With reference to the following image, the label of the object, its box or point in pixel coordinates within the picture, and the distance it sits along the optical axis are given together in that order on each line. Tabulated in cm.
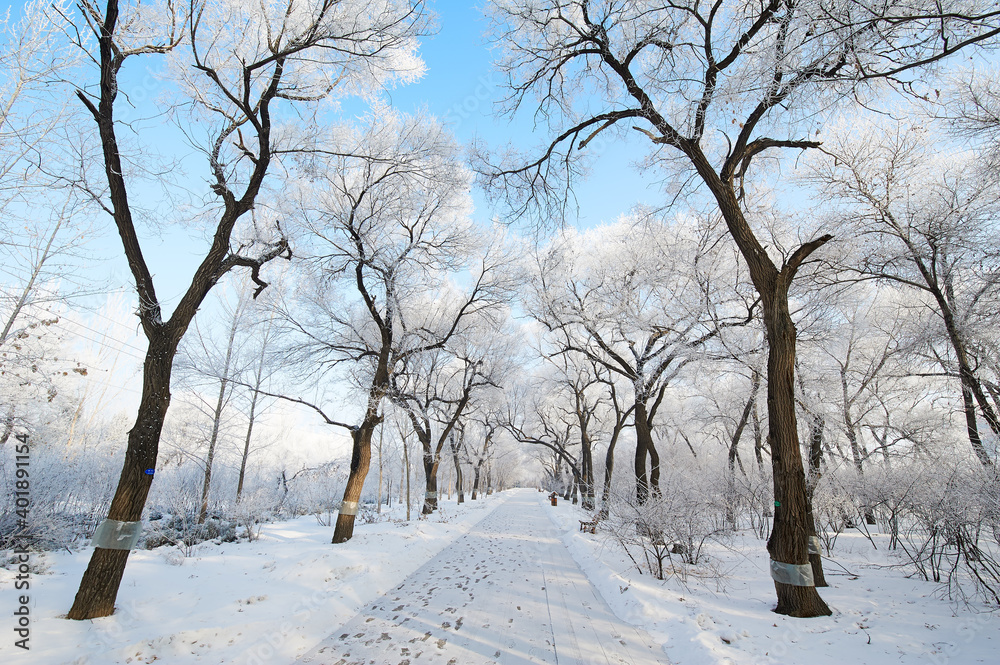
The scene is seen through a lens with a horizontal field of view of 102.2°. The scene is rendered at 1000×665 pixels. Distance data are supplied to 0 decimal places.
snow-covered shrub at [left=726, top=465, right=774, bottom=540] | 1219
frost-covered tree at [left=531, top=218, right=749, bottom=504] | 1011
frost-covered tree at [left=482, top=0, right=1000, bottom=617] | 358
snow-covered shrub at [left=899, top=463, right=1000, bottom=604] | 461
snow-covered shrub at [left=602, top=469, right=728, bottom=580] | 699
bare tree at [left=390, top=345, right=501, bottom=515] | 1745
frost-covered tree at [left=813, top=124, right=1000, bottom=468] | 790
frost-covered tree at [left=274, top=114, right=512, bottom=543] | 877
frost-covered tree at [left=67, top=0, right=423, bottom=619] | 483
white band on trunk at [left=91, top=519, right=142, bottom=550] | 448
